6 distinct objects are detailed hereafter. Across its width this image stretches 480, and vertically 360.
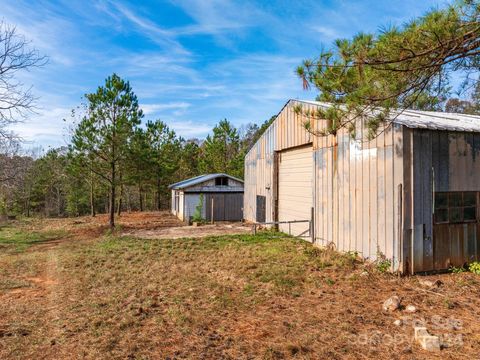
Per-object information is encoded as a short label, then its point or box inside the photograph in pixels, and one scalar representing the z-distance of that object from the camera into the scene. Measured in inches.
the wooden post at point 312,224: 390.0
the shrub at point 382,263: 263.6
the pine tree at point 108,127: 639.8
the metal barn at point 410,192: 256.1
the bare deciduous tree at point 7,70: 327.0
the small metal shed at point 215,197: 799.7
